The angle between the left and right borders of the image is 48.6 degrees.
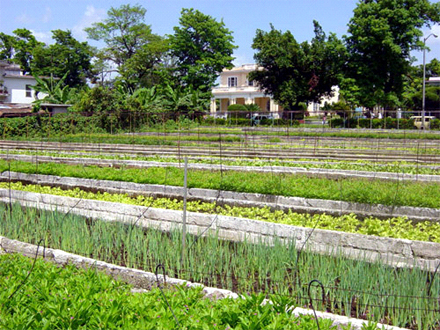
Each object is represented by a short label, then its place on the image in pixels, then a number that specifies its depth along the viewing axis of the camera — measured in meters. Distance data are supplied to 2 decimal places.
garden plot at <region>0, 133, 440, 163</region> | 19.36
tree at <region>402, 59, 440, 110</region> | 47.75
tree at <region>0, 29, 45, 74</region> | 59.28
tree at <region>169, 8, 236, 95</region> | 47.38
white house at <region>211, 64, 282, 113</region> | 62.00
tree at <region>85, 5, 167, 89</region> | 51.50
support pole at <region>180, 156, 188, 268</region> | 6.23
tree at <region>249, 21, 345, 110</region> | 40.53
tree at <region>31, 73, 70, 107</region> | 37.31
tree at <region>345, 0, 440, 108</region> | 35.78
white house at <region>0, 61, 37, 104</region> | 53.41
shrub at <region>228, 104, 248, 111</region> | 53.66
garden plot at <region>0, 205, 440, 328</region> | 4.88
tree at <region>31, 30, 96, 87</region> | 55.53
